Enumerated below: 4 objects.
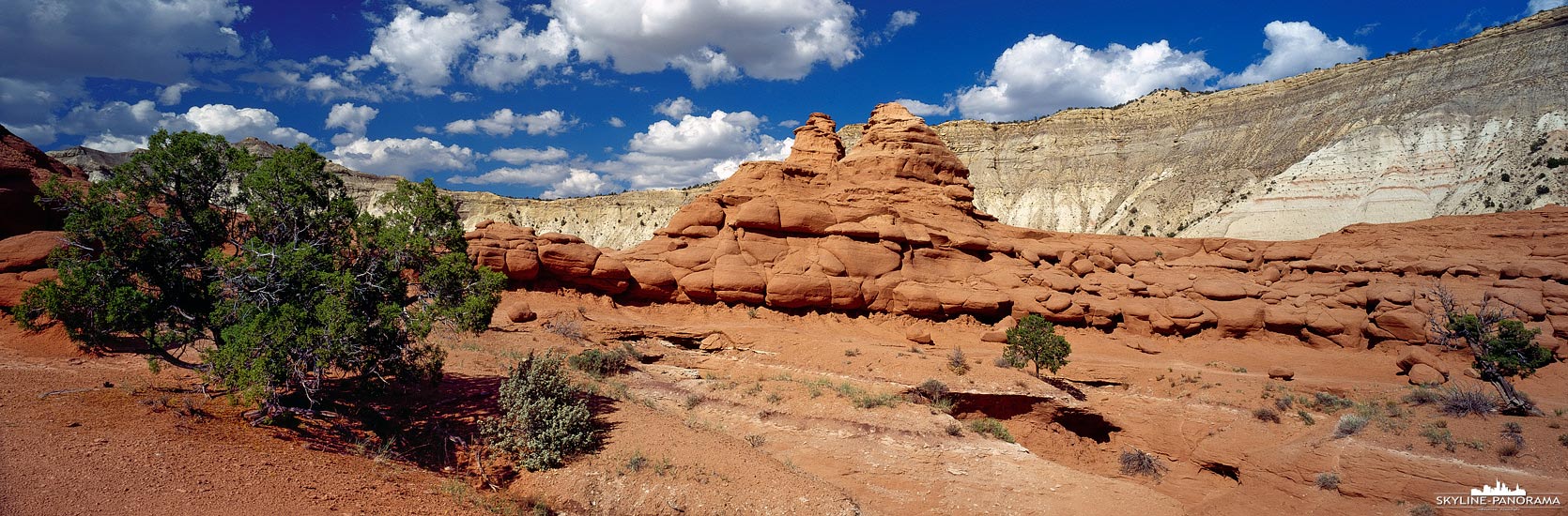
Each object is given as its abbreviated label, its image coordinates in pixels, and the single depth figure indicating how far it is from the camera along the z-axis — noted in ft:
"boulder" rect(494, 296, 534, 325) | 68.74
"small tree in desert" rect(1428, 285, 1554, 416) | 51.11
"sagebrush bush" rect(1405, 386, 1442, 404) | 53.78
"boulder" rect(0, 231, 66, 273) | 41.29
